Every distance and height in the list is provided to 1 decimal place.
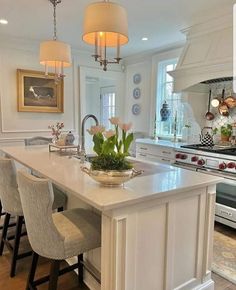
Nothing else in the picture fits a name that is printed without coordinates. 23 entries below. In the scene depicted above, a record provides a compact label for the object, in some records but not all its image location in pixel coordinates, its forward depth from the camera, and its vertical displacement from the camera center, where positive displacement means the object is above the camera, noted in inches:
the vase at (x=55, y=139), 117.5 -11.4
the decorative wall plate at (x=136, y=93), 209.3 +19.1
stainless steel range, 113.1 -24.8
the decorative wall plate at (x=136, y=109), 209.9 +6.0
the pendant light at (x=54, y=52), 100.7 +24.7
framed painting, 176.4 +15.6
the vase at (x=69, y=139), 114.5 -10.7
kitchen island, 55.2 -26.5
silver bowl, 60.7 -14.4
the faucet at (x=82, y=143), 96.7 -10.9
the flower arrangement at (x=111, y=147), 61.6 -7.6
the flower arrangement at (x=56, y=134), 117.6 -8.7
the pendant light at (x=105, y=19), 70.9 +27.0
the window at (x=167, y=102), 179.0 +10.6
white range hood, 120.9 +32.1
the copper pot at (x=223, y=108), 142.2 +5.3
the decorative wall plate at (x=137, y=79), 208.5 +30.8
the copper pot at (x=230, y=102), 138.0 +8.5
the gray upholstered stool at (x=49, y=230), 57.4 -28.4
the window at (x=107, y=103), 247.6 +12.5
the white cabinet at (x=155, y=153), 149.2 -22.4
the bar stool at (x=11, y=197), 82.3 -27.3
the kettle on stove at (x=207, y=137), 148.8 -11.5
